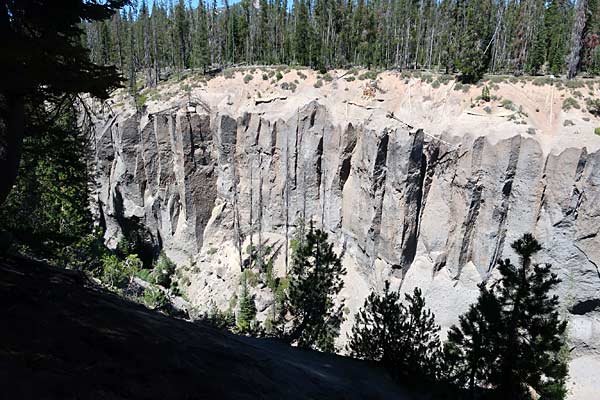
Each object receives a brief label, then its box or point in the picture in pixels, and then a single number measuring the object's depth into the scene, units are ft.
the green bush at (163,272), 131.54
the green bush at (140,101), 141.97
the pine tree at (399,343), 46.65
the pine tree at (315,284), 56.49
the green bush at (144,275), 124.47
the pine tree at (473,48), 114.52
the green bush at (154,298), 80.67
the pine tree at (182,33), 215.43
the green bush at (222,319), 82.58
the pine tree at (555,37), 158.70
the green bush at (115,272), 82.30
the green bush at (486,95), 106.83
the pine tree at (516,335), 38.29
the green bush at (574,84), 104.42
